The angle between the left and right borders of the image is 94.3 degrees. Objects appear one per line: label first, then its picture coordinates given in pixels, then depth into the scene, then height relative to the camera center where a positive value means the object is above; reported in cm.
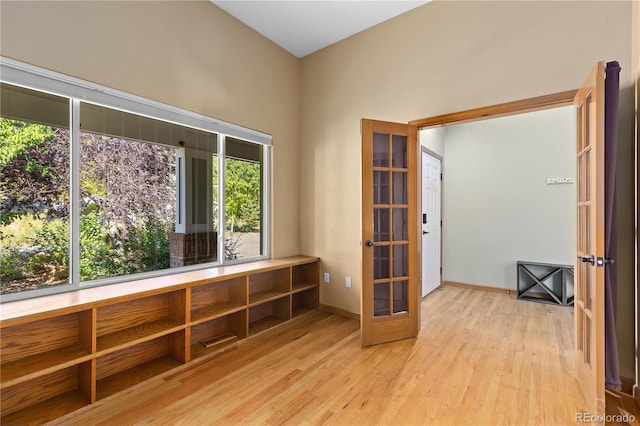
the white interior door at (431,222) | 433 -14
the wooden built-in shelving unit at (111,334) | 179 -89
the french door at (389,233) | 281 -19
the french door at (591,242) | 169 -18
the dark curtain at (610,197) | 182 +10
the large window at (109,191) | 194 +19
